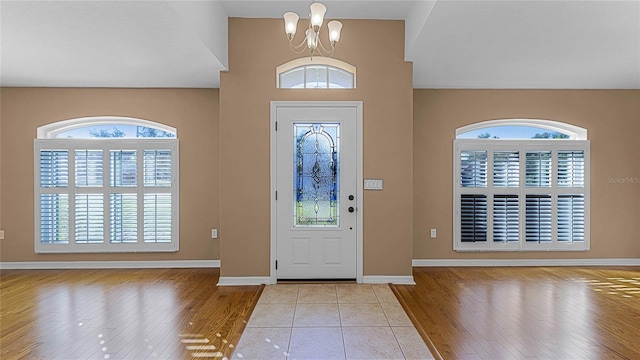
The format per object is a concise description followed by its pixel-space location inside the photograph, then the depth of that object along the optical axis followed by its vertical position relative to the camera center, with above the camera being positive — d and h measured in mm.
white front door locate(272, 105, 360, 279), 4102 -150
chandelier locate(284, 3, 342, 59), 2662 +1291
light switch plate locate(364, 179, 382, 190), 4109 -51
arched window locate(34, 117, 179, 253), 4836 -212
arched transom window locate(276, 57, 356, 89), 4176 +1281
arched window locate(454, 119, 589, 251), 4992 -205
